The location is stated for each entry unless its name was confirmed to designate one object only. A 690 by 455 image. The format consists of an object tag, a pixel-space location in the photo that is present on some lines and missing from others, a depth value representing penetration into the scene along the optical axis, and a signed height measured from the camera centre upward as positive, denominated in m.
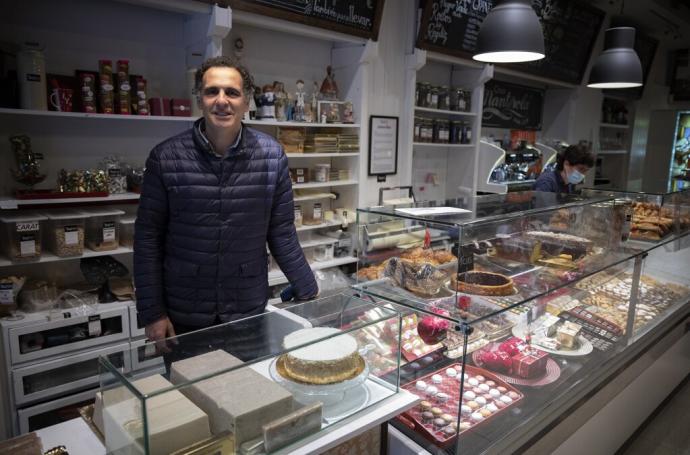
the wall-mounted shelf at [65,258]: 2.58 -0.65
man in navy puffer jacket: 1.90 -0.29
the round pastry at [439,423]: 1.52 -0.85
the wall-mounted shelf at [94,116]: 2.49 +0.12
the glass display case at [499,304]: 1.66 -0.62
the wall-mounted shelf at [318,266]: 3.62 -0.97
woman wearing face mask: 3.84 -0.17
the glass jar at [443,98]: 4.96 +0.49
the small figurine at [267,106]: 3.45 +0.26
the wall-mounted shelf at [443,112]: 4.66 +0.35
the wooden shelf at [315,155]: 3.68 -0.08
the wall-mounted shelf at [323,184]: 3.72 -0.31
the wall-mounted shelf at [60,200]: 2.52 -0.34
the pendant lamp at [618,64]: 4.31 +0.77
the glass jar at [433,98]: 4.83 +0.48
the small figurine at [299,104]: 3.71 +0.29
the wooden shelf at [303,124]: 3.39 +0.14
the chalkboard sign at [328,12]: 3.25 +0.93
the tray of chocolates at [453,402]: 1.51 -0.85
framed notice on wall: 4.37 +0.01
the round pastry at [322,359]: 1.19 -0.52
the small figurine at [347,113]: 4.05 +0.26
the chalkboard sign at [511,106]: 5.88 +0.55
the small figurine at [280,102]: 3.59 +0.30
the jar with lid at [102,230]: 2.85 -0.53
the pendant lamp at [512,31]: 2.94 +0.70
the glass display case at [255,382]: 0.98 -0.54
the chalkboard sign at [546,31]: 4.50 +1.23
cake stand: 1.18 -0.61
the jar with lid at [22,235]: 2.55 -0.52
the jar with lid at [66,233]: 2.68 -0.52
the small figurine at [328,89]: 4.00 +0.45
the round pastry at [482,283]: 1.78 -0.50
